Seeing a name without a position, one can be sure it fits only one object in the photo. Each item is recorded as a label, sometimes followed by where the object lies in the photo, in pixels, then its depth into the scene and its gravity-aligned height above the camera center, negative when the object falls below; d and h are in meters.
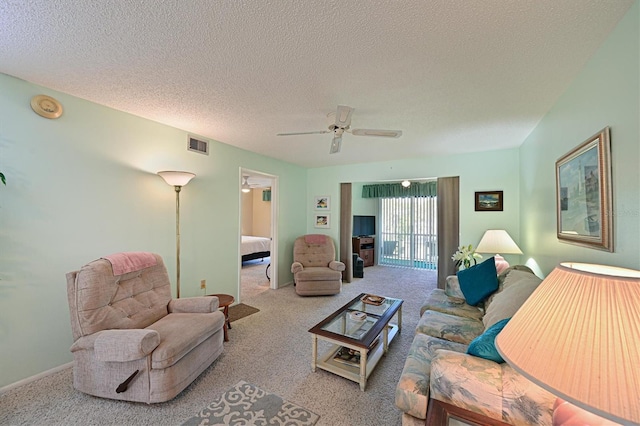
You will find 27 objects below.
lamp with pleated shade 0.56 -0.33
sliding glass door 6.53 -0.43
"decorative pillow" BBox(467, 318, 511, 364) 1.29 -0.71
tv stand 6.36 -0.83
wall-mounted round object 2.03 +0.94
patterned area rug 1.62 -1.37
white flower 3.52 -0.57
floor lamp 2.69 +0.39
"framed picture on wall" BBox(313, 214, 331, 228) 5.30 -0.09
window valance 6.36 +0.74
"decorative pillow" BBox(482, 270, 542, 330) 1.71 -0.61
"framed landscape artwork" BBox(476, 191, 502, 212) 3.87 +0.26
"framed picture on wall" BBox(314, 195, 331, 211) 5.32 +0.32
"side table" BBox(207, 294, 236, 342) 2.70 -0.99
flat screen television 6.59 -0.25
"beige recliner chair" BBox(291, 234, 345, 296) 4.15 -0.93
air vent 3.19 +0.96
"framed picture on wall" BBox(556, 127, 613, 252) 1.38 +0.16
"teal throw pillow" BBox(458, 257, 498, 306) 2.47 -0.68
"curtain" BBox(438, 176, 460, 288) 4.26 -0.10
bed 6.19 -0.83
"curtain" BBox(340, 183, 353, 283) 5.17 -0.31
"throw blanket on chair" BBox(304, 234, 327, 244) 4.84 -0.45
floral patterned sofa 1.11 -0.87
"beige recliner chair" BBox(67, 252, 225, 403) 1.70 -0.93
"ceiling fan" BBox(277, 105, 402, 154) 2.16 +0.90
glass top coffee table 2.00 -1.04
